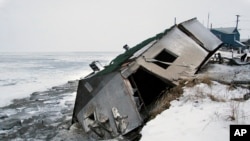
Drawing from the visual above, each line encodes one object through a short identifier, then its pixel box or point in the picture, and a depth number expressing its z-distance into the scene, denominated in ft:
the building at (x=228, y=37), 169.58
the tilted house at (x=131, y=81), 28.68
